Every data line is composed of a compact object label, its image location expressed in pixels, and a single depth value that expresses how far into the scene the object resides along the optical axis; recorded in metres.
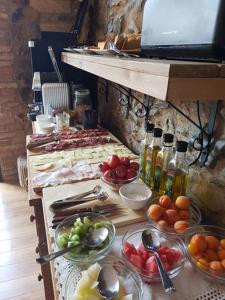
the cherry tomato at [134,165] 1.03
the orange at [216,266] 0.61
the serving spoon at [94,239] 0.61
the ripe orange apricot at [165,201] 0.80
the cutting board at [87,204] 0.83
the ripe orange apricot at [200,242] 0.66
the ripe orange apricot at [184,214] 0.78
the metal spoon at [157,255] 0.55
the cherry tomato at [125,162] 1.01
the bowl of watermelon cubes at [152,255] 0.61
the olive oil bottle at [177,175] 0.85
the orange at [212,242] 0.66
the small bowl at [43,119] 1.62
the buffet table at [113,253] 0.59
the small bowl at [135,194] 0.85
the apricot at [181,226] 0.73
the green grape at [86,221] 0.74
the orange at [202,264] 0.62
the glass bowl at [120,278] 0.57
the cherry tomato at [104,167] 1.01
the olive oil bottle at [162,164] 0.88
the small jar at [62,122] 1.57
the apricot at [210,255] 0.64
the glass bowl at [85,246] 0.64
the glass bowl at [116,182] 0.96
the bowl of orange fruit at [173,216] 0.74
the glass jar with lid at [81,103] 1.72
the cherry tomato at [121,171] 0.98
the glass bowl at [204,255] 0.61
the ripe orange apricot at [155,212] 0.77
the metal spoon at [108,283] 0.55
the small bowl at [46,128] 1.54
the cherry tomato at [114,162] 1.01
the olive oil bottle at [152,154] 0.93
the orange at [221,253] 0.64
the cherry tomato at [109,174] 0.98
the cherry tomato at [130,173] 0.98
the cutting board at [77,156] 1.18
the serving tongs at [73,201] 0.84
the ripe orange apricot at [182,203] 0.79
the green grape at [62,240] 0.67
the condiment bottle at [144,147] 0.98
